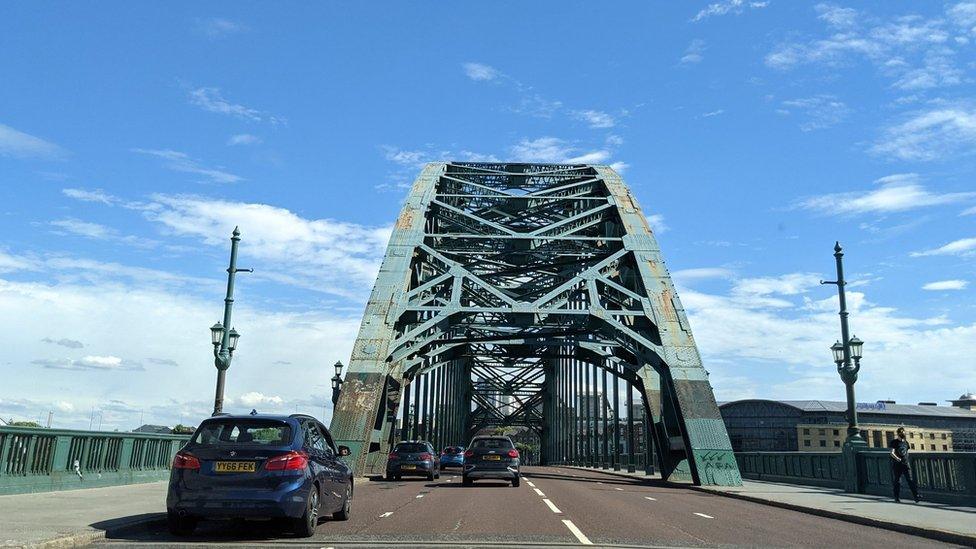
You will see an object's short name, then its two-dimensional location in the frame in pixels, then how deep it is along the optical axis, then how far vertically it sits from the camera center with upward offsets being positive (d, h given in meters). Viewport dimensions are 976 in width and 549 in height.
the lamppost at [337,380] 33.00 +3.03
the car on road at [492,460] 24.44 +0.01
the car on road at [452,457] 45.34 +0.14
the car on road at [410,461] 29.41 -0.08
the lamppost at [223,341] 21.56 +3.00
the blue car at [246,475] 10.00 -0.23
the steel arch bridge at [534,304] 28.09 +6.07
